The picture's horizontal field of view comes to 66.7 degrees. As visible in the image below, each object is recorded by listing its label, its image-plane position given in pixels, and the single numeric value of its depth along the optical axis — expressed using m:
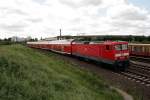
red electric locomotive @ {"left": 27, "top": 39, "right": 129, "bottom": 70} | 11.90
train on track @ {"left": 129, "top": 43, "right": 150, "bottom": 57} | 16.73
